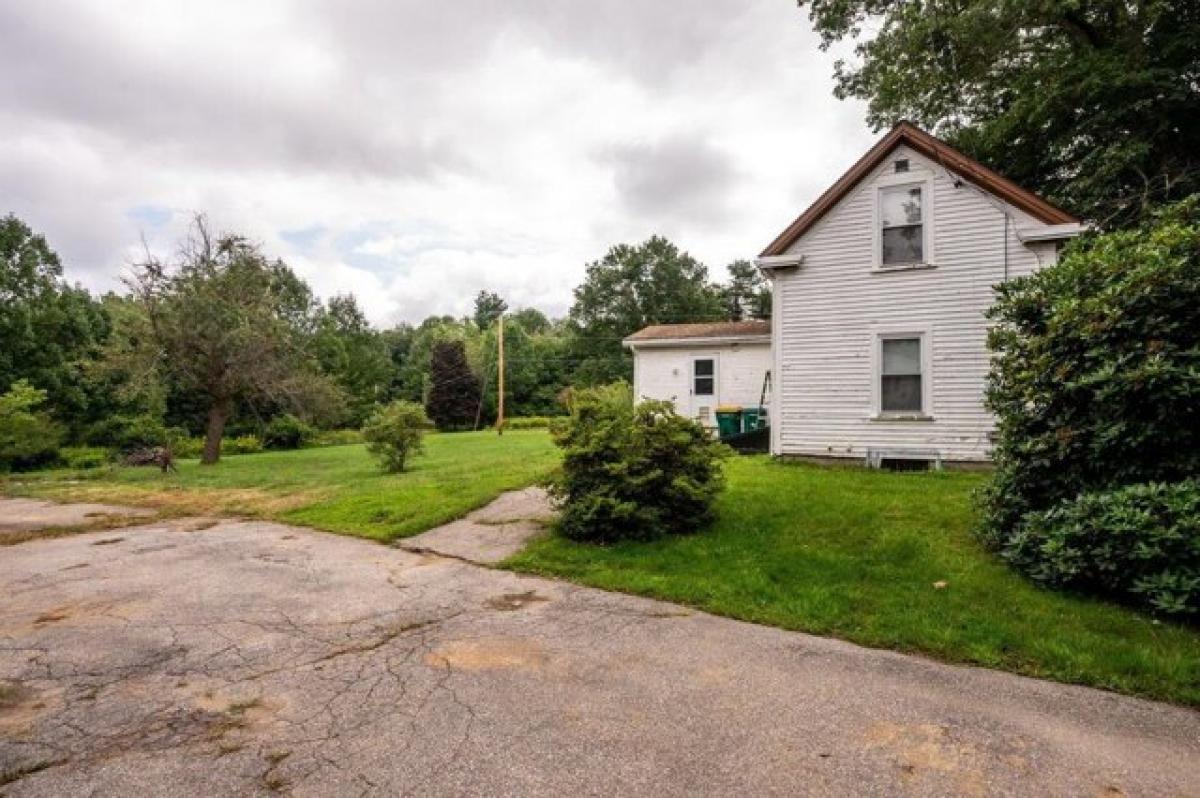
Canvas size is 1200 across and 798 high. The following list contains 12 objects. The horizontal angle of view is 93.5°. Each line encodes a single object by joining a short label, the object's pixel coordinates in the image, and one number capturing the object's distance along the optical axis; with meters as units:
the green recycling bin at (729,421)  16.28
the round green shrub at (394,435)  13.23
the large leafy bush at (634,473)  6.50
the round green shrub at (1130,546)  3.94
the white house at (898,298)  10.12
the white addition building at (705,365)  17.73
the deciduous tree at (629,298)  44.81
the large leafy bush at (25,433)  18.06
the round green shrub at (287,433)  27.17
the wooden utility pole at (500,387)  28.30
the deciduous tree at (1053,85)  11.10
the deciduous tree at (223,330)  16.17
